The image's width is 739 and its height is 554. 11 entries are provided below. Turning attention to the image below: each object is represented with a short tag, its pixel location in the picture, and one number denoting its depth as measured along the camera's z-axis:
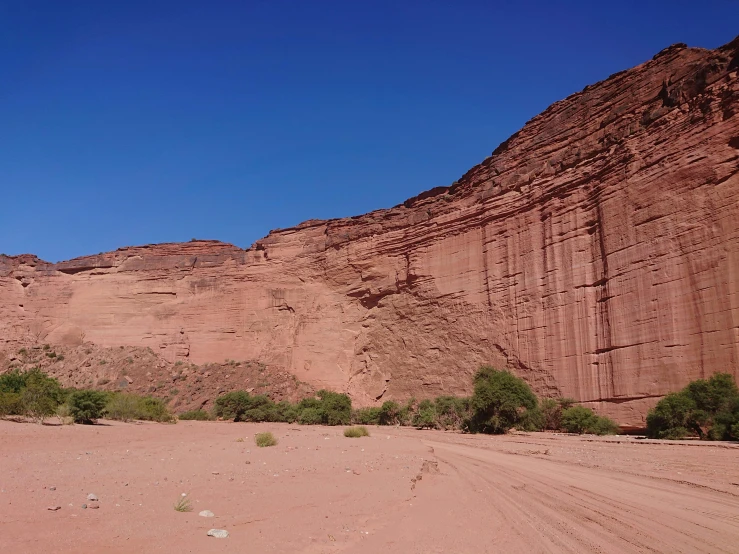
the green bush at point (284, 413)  32.94
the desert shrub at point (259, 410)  33.47
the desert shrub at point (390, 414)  32.56
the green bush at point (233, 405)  34.22
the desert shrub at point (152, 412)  27.05
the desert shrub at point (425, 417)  28.58
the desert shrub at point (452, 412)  26.17
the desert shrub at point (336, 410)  30.47
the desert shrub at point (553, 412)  24.72
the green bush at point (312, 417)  30.91
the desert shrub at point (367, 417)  33.38
